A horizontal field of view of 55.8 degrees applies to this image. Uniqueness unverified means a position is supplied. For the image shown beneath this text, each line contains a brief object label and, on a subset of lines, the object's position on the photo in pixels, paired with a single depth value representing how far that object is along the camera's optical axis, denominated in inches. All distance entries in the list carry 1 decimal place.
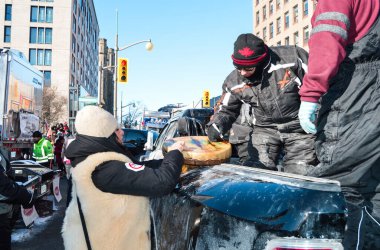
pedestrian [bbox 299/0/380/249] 67.4
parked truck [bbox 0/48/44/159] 319.3
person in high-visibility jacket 386.9
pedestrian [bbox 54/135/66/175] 499.8
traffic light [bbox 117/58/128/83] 694.5
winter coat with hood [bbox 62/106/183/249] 74.4
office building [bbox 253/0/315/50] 1551.4
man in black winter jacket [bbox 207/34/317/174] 107.9
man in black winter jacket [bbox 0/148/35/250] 129.1
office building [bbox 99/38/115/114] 2760.8
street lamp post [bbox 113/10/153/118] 787.4
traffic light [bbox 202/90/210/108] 967.6
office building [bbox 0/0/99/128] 1999.3
